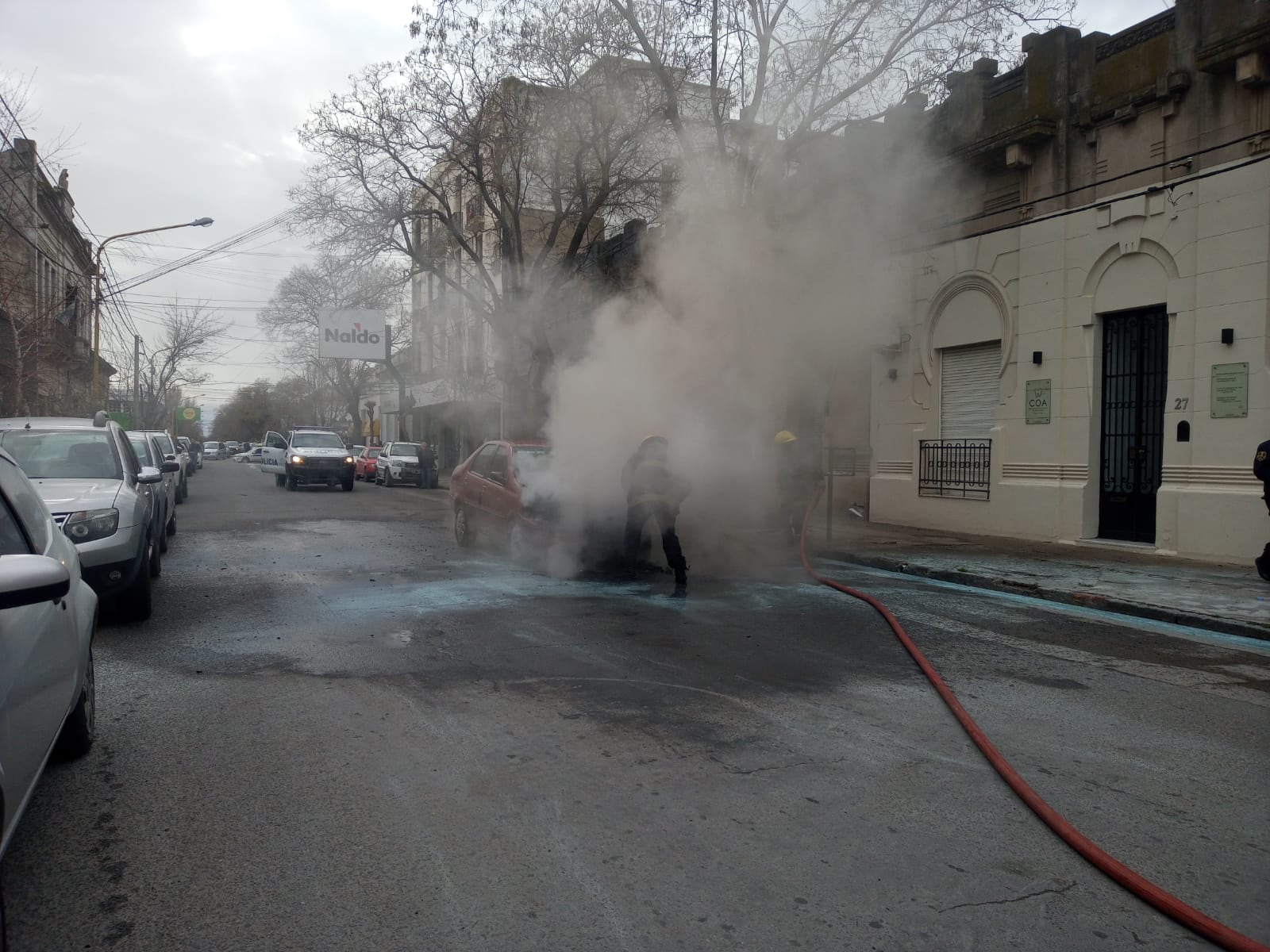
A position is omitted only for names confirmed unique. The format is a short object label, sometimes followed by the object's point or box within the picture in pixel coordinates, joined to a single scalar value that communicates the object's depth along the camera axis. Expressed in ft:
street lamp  73.61
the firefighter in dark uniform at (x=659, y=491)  28.02
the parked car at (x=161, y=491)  33.04
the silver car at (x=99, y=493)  20.98
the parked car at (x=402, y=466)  92.07
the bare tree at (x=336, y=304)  77.74
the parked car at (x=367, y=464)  106.22
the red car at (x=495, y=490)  32.81
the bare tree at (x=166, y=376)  141.79
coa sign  41.63
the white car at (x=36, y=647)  8.29
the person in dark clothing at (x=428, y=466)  90.99
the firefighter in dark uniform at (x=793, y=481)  39.42
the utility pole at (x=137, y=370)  135.03
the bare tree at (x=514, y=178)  56.70
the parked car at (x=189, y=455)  86.99
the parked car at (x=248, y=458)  174.40
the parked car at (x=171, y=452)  61.41
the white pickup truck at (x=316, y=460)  78.38
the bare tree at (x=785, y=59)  49.32
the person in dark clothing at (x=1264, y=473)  29.60
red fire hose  8.69
